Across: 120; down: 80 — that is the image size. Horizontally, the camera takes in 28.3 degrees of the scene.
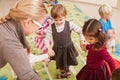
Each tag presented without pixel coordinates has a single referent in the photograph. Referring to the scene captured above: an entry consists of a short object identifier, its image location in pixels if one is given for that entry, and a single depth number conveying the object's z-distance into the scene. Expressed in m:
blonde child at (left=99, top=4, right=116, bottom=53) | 2.03
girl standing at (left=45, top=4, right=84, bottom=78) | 1.74
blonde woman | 1.14
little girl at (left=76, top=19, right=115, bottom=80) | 1.45
